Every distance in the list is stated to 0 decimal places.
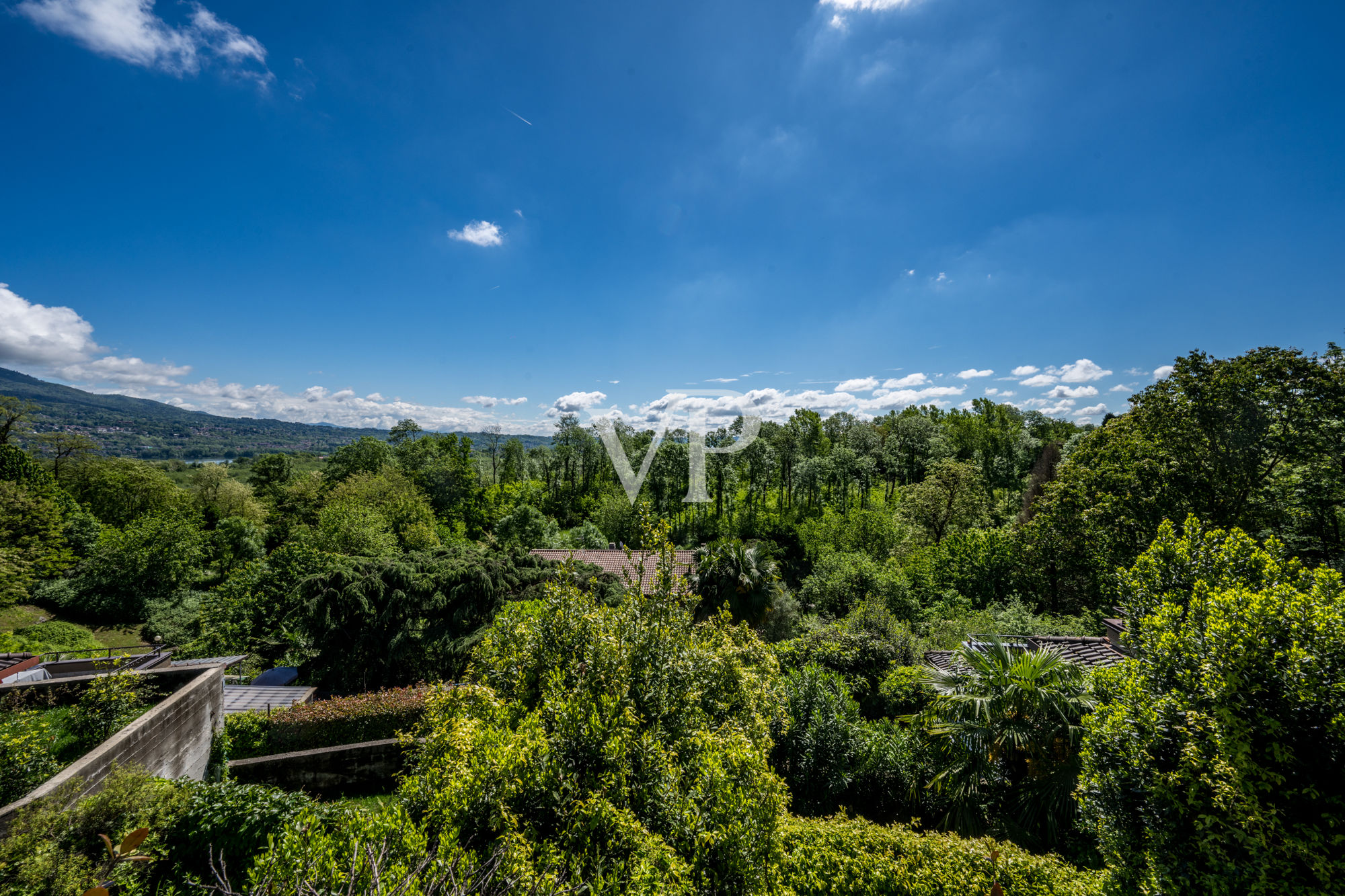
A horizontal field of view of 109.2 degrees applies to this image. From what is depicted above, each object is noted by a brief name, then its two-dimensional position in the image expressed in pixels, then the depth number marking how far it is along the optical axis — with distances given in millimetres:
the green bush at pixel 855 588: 20562
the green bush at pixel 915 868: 5500
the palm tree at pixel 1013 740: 7125
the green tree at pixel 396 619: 14734
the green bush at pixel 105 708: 7773
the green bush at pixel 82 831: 5348
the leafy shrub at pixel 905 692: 12086
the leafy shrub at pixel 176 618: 22828
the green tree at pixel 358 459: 45062
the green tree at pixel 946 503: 28328
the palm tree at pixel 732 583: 16719
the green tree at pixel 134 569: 25000
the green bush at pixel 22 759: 6352
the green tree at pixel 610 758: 4582
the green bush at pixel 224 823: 7344
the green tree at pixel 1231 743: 3896
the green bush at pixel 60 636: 21219
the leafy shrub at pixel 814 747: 9797
